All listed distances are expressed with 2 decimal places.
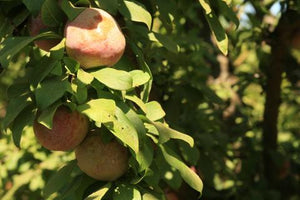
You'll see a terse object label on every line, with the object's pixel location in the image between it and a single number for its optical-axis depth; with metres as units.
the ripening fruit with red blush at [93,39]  0.84
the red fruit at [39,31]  0.88
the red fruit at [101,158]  0.89
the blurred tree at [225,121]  1.22
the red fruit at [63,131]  0.85
